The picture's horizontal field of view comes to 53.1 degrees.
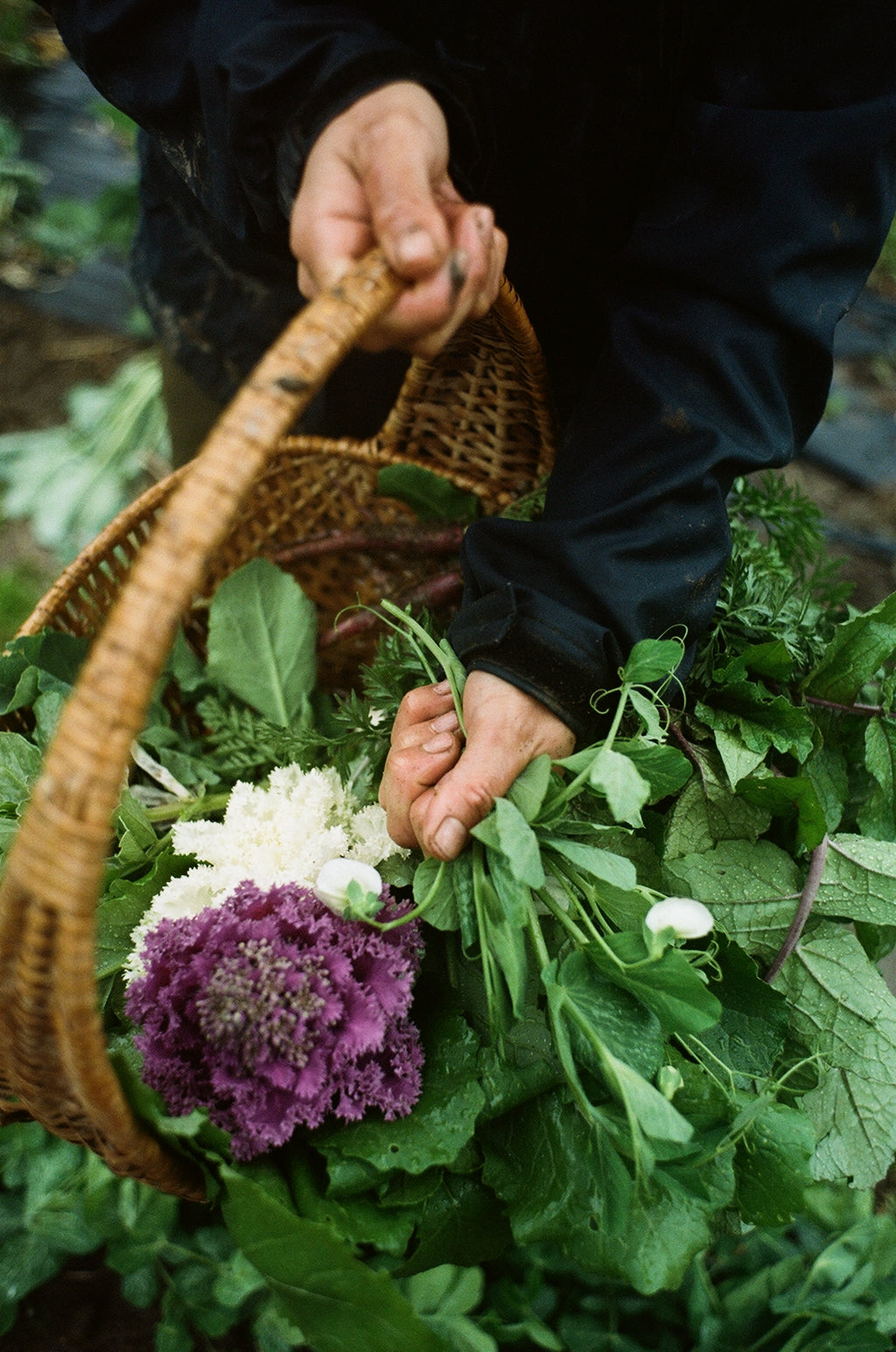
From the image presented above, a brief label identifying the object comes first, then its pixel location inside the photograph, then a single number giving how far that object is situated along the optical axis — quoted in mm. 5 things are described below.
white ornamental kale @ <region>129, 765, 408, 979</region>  805
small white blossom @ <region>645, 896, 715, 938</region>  654
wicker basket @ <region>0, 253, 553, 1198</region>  483
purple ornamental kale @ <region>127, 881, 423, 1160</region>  687
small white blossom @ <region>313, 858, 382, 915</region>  718
